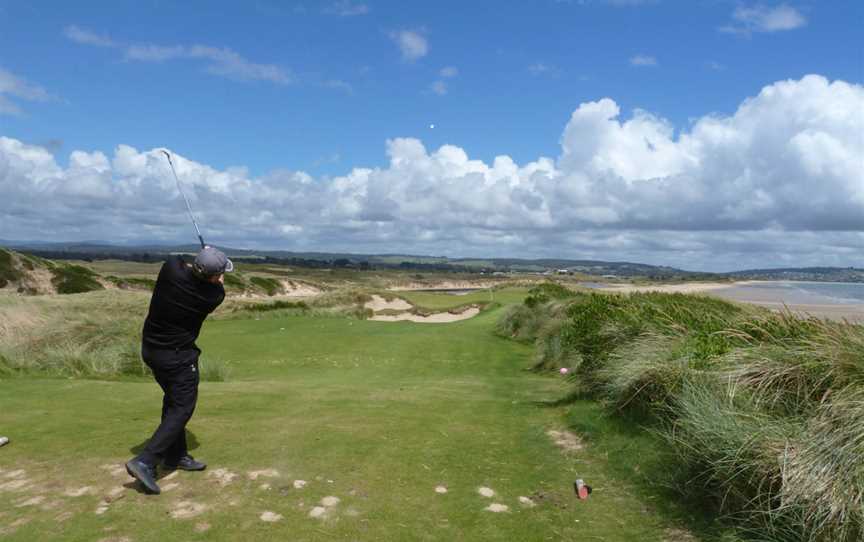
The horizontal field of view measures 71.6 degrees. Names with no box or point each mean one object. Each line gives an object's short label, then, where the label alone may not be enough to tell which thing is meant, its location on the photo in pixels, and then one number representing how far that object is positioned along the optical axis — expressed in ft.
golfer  19.16
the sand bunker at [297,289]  299.97
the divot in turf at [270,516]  16.07
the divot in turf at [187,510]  16.25
